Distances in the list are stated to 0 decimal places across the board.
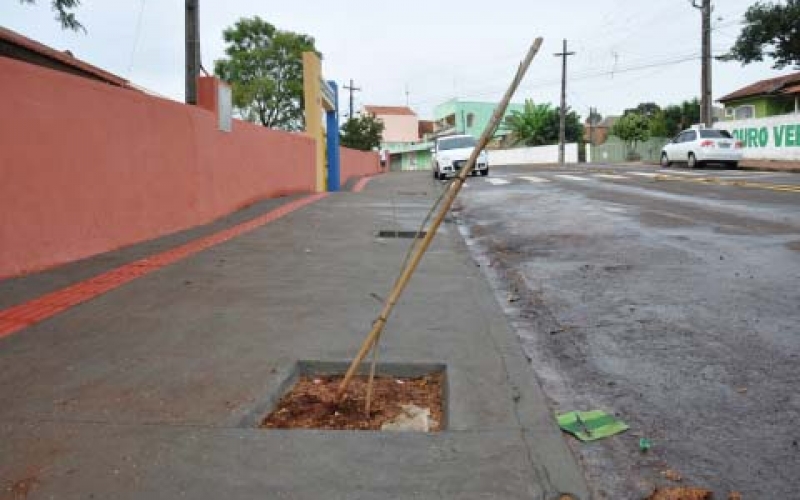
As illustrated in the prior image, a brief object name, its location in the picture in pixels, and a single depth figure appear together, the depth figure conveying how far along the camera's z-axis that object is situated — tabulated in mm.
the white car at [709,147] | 26531
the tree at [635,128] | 59750
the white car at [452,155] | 25734
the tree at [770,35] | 35281
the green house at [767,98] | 41031
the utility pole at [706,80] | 33406
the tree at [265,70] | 46625
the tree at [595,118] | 80488
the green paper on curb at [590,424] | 3150
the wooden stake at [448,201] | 3018
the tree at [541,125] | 67875
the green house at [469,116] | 81125
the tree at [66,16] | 12301
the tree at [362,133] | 62281
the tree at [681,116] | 59594
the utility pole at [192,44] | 14188
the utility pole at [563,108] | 55384
